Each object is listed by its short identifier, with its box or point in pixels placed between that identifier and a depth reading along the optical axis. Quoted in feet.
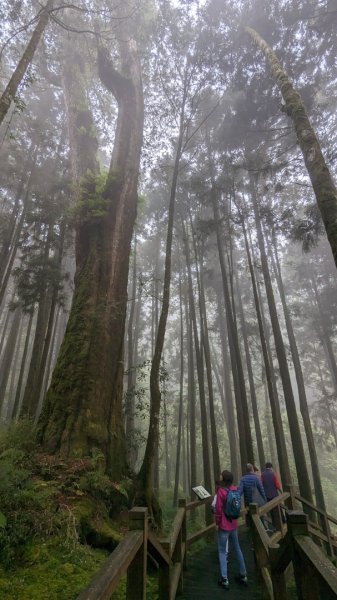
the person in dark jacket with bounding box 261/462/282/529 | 26.21
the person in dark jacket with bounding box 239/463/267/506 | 21.48
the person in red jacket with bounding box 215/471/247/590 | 15.62
